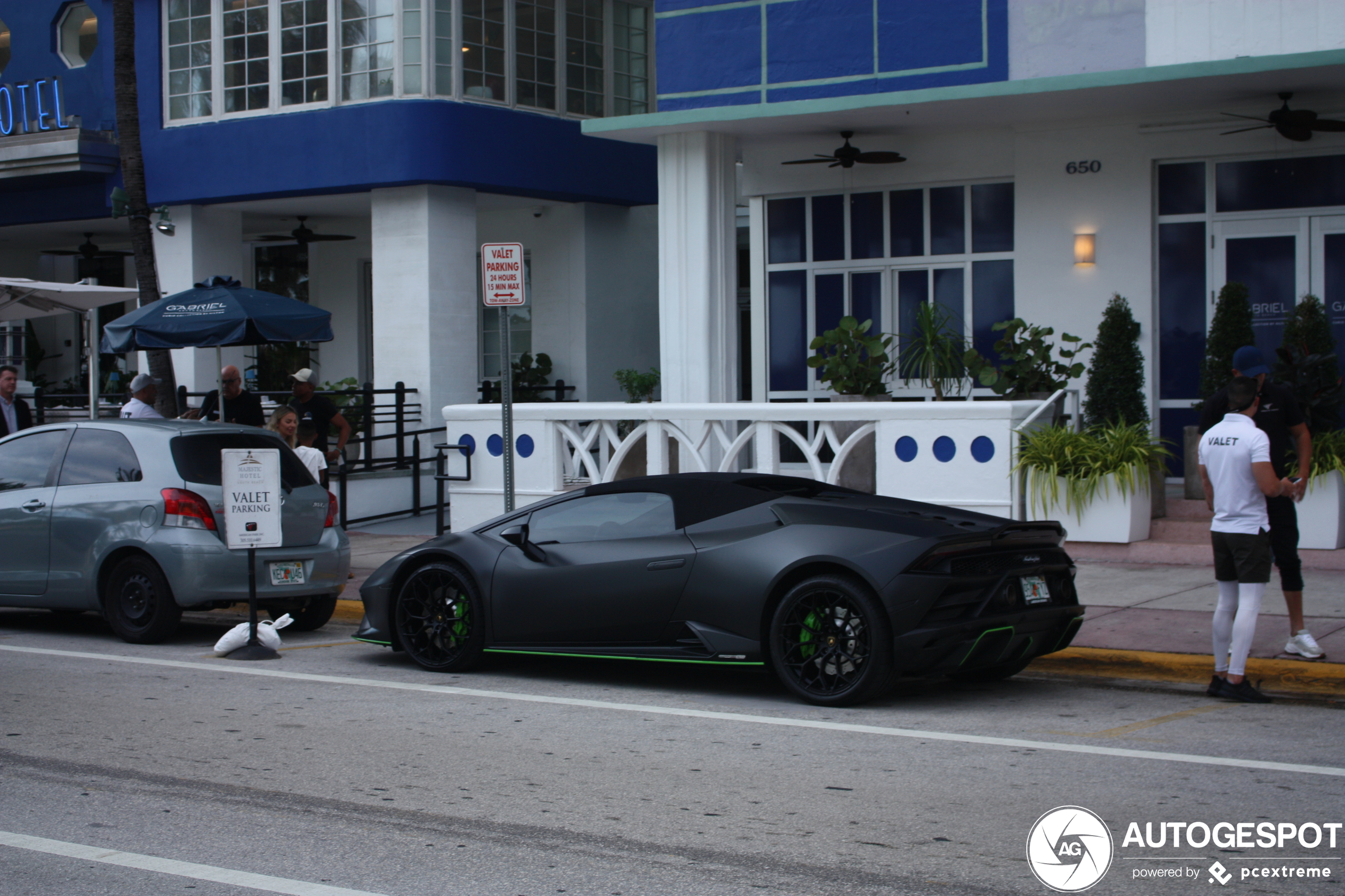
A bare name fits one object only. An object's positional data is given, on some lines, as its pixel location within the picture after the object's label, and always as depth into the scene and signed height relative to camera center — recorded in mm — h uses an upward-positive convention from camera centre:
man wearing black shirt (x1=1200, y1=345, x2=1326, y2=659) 8102 -495
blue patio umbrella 12734 +723
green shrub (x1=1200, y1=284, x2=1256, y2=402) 13531 +499
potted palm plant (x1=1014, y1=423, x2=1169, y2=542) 12203 -833
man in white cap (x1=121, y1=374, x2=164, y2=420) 13805 +21
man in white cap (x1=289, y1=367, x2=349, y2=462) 14344 -130
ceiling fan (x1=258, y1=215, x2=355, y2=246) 21641 +2560
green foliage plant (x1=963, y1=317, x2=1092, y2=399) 13609 +191
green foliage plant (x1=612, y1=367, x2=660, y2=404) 20438 +134
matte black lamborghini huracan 7262 -1096
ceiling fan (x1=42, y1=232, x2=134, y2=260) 24438 +2715
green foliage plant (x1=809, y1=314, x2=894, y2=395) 14055 +296
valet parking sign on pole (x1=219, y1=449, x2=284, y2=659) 9328 -716
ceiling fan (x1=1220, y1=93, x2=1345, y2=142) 13391 +2490
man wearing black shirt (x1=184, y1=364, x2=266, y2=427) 14180 -31
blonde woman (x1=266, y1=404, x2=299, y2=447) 12352 -196
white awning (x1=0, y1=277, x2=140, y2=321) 15883 +1261
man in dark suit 14352 -38
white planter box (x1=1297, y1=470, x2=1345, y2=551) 11820 -1142
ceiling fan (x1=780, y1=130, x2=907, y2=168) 15461 +2588
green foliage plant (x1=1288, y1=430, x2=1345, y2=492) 11828 -642
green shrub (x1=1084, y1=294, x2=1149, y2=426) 14312 +119
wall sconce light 14914 +1464
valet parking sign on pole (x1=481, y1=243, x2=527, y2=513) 10875 +921
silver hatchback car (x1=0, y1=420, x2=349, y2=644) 9859 -922
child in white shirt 12023 -457
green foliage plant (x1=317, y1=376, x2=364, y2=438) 18469 -4
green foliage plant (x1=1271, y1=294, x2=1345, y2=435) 12188 +7
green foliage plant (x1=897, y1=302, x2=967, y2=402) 13992 +361
